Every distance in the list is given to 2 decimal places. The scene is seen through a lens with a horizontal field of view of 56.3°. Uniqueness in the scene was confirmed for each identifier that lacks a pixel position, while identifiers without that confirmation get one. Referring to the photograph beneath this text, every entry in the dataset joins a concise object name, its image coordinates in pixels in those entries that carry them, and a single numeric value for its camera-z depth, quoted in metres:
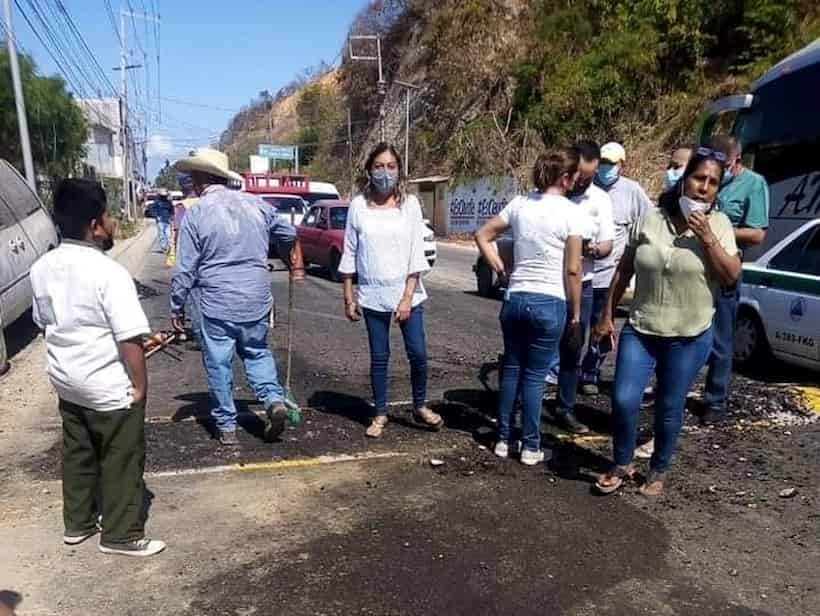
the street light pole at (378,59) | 46.09
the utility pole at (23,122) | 17.75
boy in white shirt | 3.21
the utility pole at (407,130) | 38.92
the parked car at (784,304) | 6.28
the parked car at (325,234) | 15.86
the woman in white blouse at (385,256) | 4.80
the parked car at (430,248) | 16.12
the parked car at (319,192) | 29.78
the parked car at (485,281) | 12.88
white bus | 9.09
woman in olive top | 3.70
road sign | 61.62
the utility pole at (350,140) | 52.53
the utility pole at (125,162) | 44.56
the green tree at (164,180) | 118.19
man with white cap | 5.54
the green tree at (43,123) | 29.05
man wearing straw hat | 4.67
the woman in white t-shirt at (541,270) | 4.27
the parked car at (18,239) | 7.88
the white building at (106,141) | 70.56
